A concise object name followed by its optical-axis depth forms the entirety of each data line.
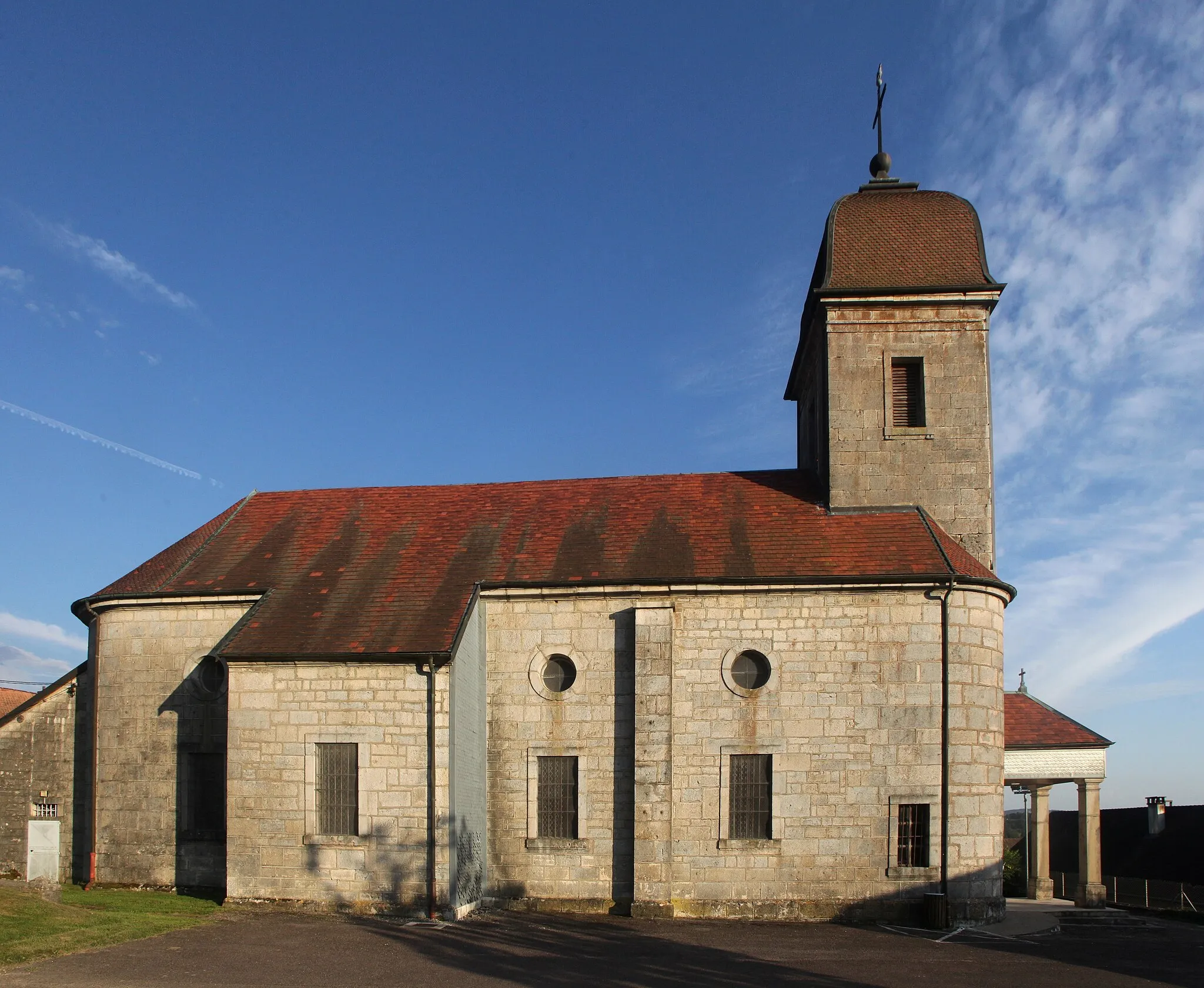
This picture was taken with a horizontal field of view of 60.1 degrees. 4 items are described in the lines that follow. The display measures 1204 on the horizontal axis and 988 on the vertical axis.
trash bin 17.61
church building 18.27
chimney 36.19
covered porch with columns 23.47
